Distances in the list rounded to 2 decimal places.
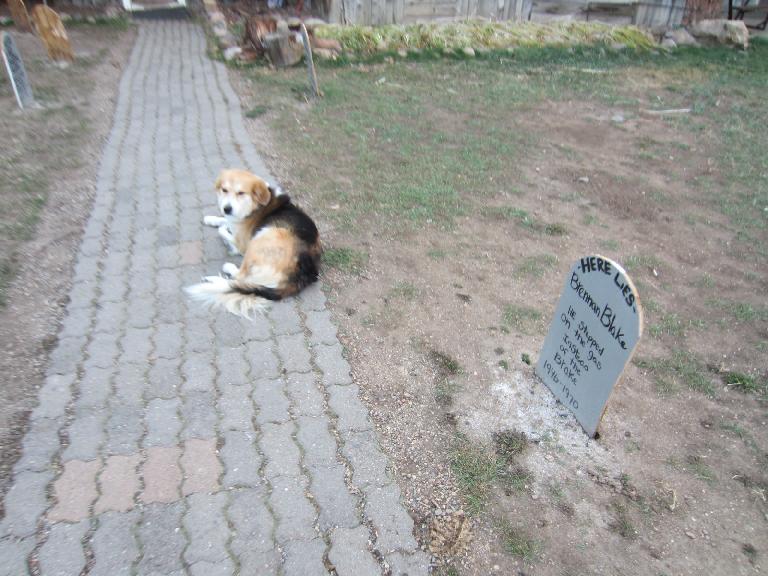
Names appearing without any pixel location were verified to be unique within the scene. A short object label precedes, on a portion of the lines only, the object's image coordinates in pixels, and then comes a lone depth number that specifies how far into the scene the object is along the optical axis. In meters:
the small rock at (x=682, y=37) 11.31
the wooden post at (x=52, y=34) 8.52
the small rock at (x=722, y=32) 10.88
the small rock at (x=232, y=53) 9.23
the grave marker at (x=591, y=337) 2.57
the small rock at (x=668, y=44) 11.10
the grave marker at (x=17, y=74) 6.55
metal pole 7.67
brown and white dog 3.71
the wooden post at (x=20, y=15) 10.37
